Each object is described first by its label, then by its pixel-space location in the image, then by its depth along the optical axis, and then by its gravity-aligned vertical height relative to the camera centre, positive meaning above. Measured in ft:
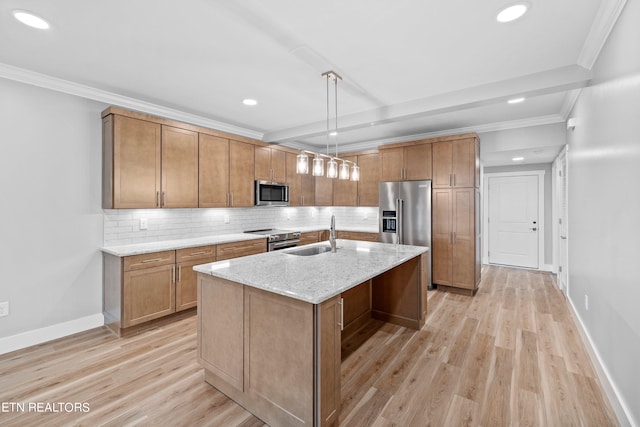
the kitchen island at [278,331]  5.36 -2.47
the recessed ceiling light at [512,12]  6.02 +4.27
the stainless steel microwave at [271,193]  15.51 +1.03
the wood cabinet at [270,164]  15.62 +2.66
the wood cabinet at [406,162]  15.39 +2.75
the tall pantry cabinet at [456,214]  14.10 -0.11
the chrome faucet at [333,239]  10.00 -0.96
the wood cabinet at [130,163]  10.29 +1.82
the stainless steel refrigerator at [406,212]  15.29 -0.01
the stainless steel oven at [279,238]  14.82 -1.41
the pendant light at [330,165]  8.59 +1.44
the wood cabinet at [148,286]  9.88 -2.69
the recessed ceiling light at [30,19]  6.23 +4.27
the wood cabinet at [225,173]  13.20 +1.90
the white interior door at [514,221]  19.43 -0.62
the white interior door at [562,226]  13.35 -0.71
